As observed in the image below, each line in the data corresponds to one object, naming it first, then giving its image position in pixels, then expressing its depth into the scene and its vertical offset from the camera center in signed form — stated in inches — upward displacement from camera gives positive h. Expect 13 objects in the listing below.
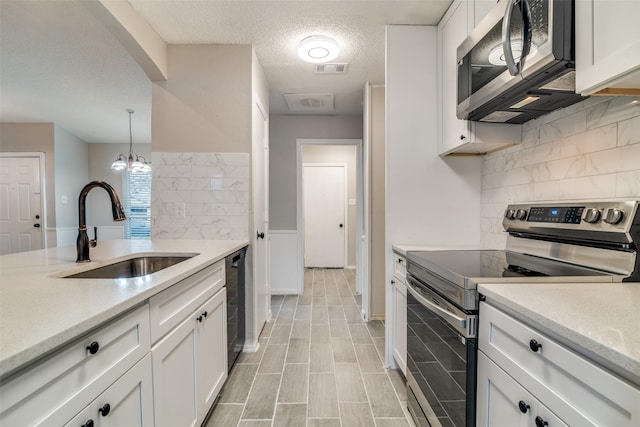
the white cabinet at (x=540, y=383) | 22.5 -16.2
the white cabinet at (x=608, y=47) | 32.2 +18.5
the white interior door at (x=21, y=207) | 184.9 -1.1
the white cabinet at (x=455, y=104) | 66.3 +25.1
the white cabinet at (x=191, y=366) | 43.4 -28.1
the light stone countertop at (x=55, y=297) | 23.0 -10.2
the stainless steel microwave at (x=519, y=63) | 39.7 +22.1
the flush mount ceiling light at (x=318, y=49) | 88.9 +48.3
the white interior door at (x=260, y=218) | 98.4 -4.6
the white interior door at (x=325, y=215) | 224.2 -7.3
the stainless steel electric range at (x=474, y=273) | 40.3 -10.1
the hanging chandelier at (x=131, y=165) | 159.7 +22.1
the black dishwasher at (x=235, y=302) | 76.3 -26.8
